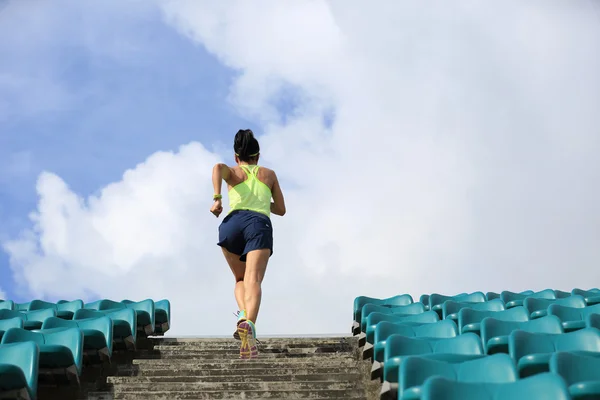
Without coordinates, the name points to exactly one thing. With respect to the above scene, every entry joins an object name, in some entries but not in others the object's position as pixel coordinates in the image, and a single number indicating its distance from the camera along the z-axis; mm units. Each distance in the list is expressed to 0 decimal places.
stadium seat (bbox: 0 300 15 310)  8727
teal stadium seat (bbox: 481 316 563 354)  5438
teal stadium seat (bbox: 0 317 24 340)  6492
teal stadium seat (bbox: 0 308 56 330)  7242
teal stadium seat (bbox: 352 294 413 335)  7852
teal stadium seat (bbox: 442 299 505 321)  7129
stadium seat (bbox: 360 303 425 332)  7091
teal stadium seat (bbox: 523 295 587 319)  6952
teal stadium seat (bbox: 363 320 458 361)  5691
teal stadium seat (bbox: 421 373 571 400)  3393
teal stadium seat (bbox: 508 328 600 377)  4395
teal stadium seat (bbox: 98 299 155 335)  7391
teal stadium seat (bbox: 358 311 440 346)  6391
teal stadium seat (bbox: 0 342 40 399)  4512
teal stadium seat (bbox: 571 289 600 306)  8141
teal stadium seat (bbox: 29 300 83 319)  7984
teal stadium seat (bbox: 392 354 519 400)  3982
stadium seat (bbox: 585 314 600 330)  5766
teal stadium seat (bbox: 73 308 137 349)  6672
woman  6047
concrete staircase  5617
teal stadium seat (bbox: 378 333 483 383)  4879
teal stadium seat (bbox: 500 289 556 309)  8455
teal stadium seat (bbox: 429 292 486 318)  8242
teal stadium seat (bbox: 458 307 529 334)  5824
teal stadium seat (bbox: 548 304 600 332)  6656
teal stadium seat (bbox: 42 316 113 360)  5961
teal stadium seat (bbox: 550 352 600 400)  4074
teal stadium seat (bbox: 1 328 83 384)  5270
